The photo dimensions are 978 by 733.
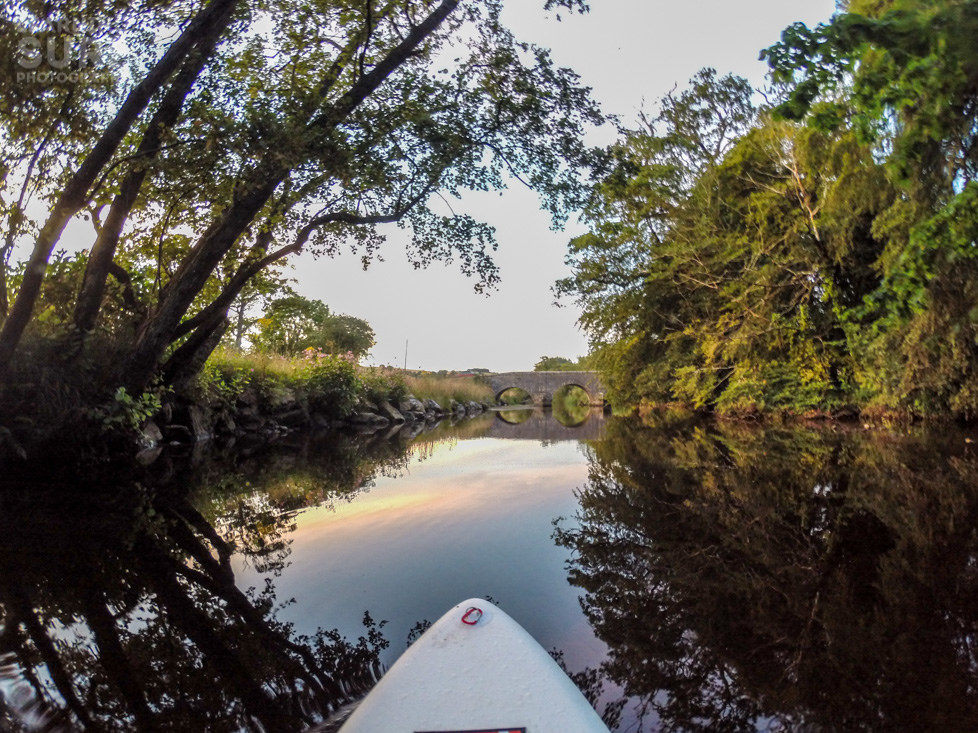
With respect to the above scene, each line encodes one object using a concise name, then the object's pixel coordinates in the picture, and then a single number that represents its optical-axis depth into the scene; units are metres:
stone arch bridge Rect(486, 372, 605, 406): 44.84
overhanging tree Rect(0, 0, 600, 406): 5.22
